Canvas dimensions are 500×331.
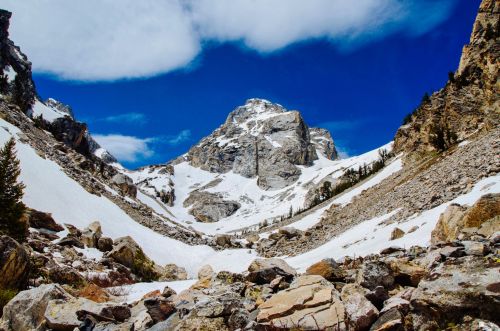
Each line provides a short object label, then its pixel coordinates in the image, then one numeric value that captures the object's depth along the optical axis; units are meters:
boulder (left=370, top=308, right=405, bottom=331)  5.34
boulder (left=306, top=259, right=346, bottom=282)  8.76
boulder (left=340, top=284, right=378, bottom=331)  5.72
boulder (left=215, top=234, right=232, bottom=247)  53.66
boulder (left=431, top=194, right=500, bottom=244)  13.46
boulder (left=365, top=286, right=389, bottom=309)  6.33
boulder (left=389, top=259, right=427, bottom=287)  7.22
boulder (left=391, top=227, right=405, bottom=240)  21.08
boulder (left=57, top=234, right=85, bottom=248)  20.92
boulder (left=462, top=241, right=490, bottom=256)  6.79
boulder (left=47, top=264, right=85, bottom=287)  14.55
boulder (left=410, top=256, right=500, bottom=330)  4.81
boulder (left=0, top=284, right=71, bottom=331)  8.55
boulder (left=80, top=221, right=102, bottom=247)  23.28
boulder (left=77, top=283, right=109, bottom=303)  11.65
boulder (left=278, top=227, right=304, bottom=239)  49.12
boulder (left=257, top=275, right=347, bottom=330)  6.02
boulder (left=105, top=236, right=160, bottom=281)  23.06
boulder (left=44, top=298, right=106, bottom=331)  8.16
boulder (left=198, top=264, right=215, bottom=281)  16.21
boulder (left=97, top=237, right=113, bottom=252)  23.88
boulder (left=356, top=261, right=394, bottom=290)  7.02
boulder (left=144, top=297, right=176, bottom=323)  8.16
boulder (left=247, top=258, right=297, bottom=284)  9.73
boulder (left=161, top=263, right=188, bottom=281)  25.65
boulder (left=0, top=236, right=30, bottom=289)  11.22
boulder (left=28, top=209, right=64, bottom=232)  22.20
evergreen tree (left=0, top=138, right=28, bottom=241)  16.78
